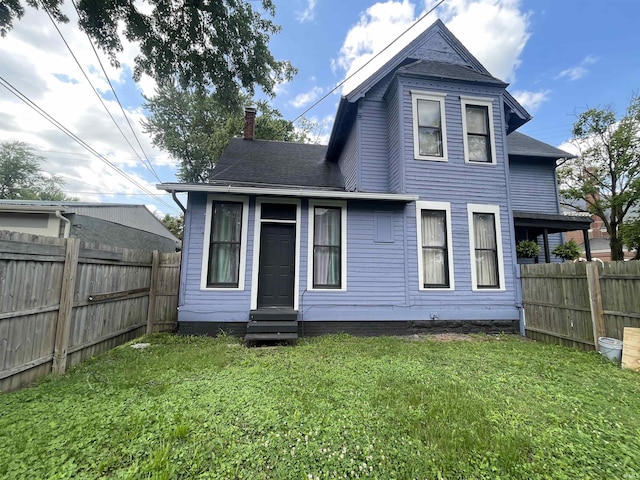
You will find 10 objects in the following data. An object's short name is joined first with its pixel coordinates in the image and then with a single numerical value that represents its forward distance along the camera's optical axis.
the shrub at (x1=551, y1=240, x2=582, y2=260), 7.76
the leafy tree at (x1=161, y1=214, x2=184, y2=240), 27.27
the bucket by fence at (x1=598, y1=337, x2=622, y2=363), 4.05
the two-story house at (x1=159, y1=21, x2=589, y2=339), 5.76
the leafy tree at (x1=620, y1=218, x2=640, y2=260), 11.54
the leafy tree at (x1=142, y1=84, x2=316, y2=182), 20.94
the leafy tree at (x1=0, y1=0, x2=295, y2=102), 6.27
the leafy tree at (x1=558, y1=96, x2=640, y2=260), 12.09
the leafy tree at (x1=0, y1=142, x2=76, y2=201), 30.27
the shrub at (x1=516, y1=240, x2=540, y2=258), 7.67
